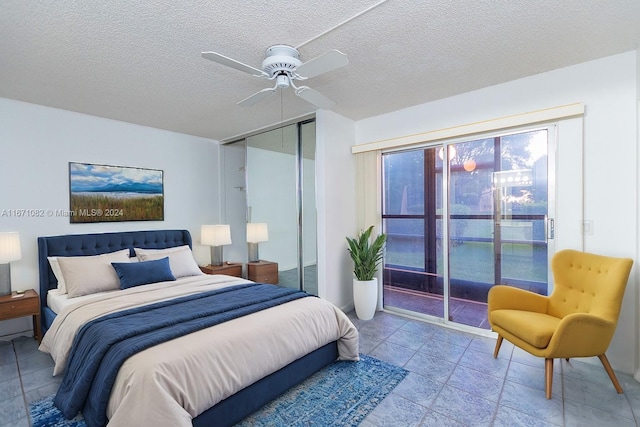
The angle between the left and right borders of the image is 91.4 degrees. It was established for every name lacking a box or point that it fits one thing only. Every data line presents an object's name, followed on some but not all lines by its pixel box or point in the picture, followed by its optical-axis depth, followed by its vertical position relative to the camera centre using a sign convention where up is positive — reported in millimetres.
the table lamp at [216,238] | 4594 -393
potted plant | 3859 -805
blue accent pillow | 3283 -651
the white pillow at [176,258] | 3787 -574
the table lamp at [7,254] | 3059 -402
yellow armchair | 2191 -829
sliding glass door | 3146 -158
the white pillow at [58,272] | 3234 -630
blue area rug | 2027 -1363
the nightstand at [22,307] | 2971 -907
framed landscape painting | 3771 +253
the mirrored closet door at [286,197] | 4132 +193
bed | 1636 -967
